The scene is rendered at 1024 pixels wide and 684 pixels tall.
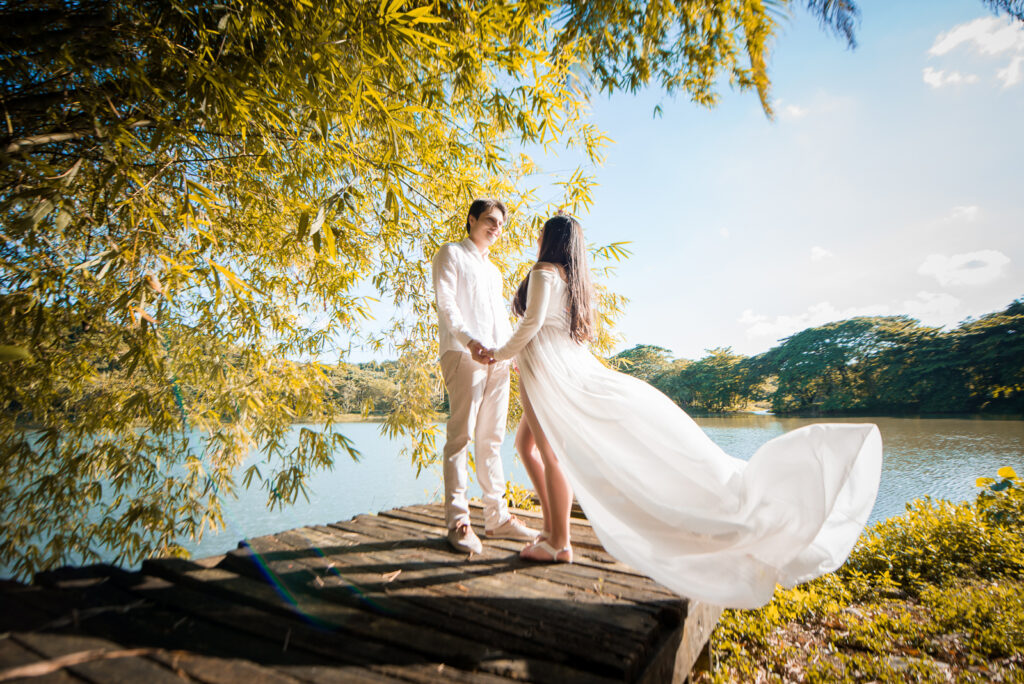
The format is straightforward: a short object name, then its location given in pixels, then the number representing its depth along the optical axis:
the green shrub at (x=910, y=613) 2.18
